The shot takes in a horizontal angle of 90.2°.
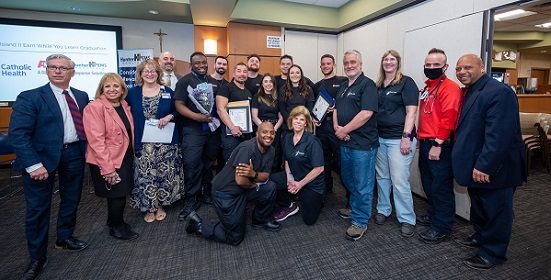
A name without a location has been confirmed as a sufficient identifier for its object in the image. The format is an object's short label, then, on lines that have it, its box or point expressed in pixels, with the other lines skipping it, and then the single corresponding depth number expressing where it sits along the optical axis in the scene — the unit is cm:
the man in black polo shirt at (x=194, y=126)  284
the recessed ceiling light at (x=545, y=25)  733
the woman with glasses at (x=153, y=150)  261
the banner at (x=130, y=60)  481
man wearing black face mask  220
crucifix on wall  527
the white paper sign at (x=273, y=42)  514
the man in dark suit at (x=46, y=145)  182
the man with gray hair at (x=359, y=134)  238
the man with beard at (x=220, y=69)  316
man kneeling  229
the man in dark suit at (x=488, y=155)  180
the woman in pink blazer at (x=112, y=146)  212
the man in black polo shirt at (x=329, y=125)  316
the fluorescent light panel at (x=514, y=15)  605
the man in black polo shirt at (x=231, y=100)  292
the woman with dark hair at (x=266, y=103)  309
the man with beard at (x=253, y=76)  342
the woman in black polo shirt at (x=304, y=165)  264
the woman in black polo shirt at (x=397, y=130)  240
